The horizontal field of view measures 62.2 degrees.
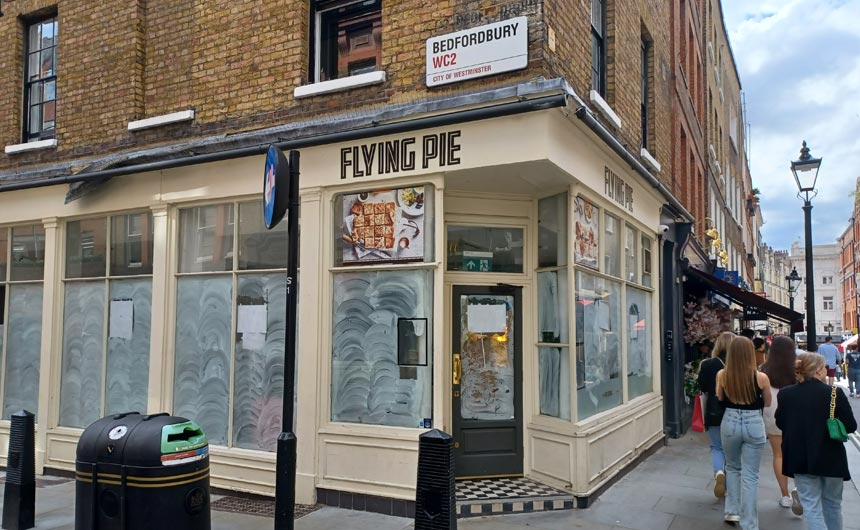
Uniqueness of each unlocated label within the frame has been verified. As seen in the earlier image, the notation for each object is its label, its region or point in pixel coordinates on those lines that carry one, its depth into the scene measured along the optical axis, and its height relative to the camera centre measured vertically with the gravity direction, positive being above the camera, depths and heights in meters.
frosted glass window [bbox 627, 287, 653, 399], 9.80 -0.27
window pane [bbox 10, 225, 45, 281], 9.73 +0.95
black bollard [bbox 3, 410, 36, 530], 6.34 -1.39
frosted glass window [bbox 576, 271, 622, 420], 7.63 -0.25
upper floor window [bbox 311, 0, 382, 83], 7.86 +3.21
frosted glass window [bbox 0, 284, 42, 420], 9.62 -0.37
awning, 12.77 +0.48
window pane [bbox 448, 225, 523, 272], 7.88 +0.83
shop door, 7.74 -0.65
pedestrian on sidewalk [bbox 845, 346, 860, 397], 20.47 -1.38
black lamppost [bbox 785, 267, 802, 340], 24.53 +1.48
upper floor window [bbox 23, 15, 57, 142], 10.07 +3.43
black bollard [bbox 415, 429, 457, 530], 4.73 -1.09
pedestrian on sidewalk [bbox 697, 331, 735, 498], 7.09 -0.79
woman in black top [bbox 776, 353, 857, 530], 5.22 -0.91
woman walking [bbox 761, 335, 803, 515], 6.73 -0.47
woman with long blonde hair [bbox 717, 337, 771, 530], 5.97 -0.76
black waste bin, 5.00 -1.10
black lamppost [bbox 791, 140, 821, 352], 11.77 +2.01
